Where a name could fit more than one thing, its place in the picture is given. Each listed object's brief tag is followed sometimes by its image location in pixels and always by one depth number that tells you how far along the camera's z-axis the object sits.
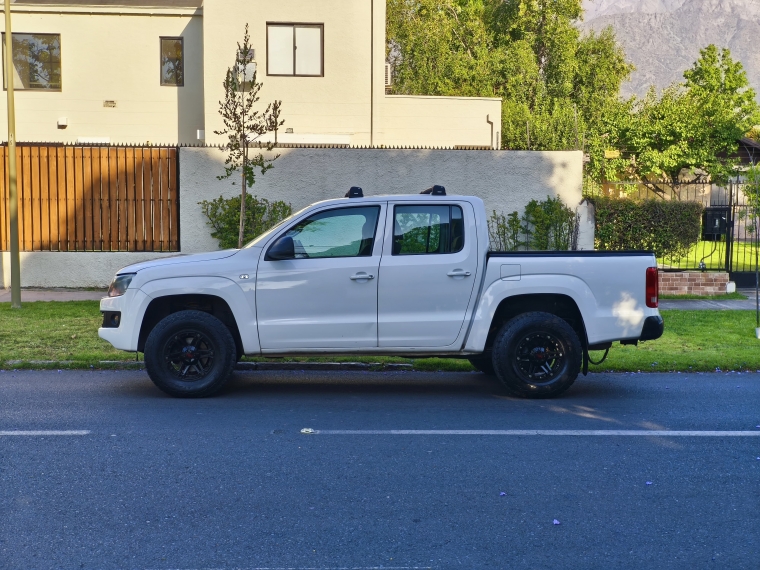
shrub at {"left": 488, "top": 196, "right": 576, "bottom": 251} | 16.92
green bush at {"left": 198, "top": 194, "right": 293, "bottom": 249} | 16.62
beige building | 23.84
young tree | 14.06
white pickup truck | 8.53
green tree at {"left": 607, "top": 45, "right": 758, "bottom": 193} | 38.91
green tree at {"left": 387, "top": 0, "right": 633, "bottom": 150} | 40.59
